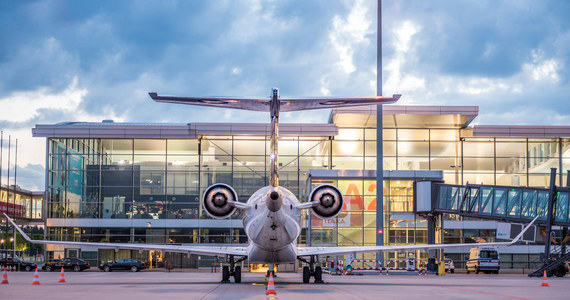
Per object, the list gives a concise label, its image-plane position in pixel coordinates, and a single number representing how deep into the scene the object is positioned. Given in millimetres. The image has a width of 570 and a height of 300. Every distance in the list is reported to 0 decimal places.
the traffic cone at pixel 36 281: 27695
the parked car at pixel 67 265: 54156
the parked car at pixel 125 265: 54156
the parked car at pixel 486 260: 49781
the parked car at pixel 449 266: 51594
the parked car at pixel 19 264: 54312
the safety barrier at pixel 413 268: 44719
